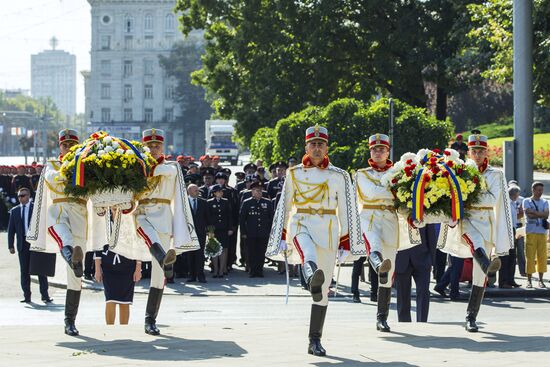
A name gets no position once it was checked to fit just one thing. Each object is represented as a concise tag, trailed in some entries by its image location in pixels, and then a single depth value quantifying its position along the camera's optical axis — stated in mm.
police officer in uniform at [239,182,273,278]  23281
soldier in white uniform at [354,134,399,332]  12602
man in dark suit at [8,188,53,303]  19781
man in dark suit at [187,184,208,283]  22328
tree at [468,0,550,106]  27298
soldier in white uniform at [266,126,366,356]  11506
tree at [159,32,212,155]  149375
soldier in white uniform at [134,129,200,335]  12172
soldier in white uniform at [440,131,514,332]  12688
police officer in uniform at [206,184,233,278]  23359
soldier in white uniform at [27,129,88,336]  11977
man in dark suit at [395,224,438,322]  13898
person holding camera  21141
